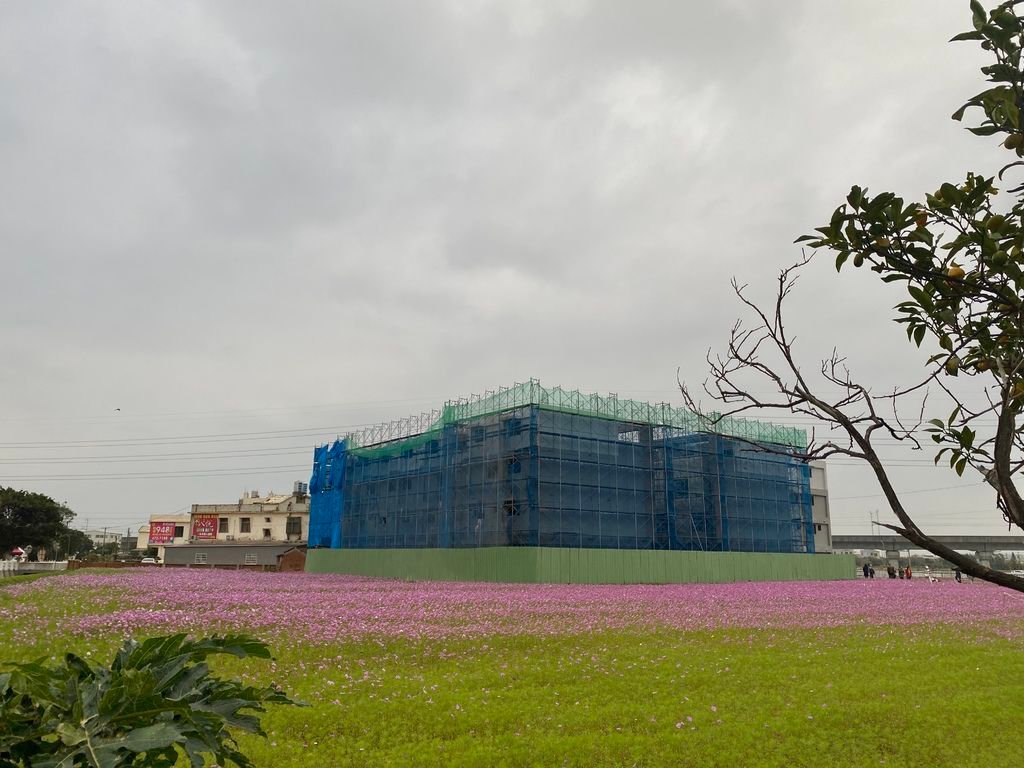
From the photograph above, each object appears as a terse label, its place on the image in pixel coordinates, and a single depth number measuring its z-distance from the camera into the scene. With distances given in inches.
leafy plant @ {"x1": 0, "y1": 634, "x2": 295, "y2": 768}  78.0
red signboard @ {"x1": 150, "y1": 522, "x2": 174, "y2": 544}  4072.8
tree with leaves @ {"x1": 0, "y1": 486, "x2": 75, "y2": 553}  2647.6
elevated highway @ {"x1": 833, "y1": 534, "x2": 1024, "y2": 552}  3585.1
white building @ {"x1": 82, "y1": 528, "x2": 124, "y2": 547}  6003.9
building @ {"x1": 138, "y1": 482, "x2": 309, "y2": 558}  3540.8
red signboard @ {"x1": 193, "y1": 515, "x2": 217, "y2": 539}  3641.7
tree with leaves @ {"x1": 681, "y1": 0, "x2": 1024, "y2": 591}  119.4
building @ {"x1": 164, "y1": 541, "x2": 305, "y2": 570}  3102.9
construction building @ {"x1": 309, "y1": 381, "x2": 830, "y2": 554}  1716.3
